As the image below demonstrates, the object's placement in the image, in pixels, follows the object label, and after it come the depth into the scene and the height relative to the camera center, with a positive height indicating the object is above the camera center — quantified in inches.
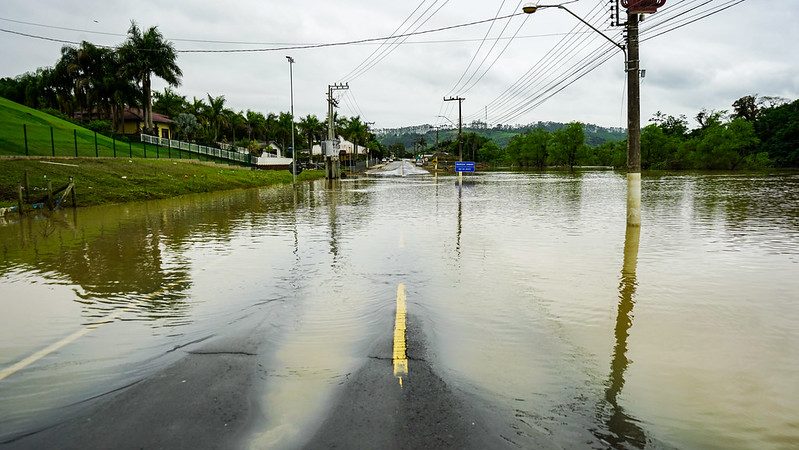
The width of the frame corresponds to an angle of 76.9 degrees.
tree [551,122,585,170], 5029.5 +378.0
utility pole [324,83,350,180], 2413.9 +185.4
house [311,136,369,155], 3617.4 +289.7
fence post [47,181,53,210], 879.1 -8.7
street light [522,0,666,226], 629.9 +114.4
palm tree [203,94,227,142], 3629.4 +540.1
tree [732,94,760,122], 4714.6 +654.0
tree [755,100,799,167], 3804.1 +344.0
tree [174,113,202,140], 3061.0 +384.2
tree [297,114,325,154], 4168.3 +500.7
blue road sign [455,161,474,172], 1939.0 +64.0
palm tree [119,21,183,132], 2496.3 +645.6
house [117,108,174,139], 2897.1 +383.8
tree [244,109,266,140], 4212.6 +546.5
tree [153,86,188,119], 3604.8 +611.2
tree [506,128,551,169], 5649.6 +370.1
